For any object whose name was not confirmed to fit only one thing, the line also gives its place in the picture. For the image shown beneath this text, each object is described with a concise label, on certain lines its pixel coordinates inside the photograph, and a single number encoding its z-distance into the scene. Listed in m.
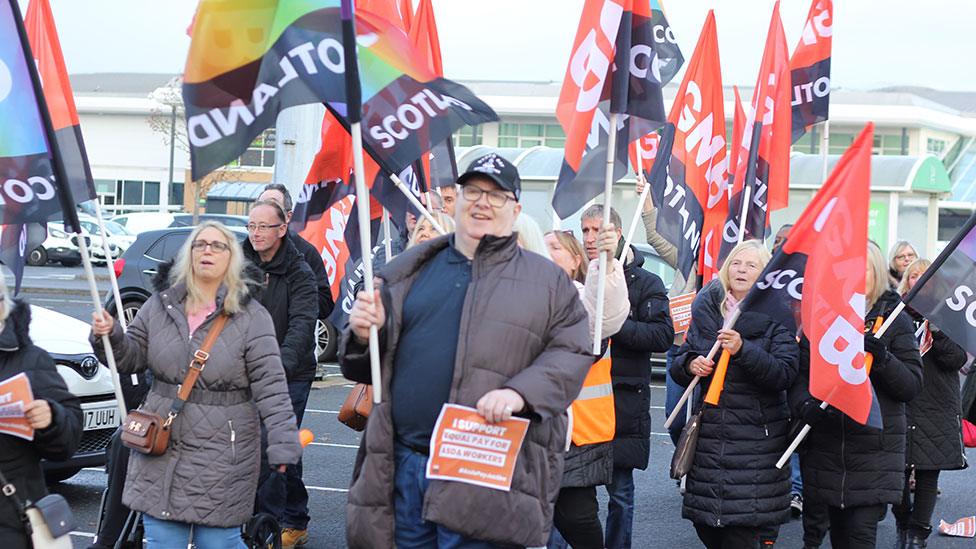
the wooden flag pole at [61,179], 5.15
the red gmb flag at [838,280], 5.96
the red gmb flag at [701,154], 9.56
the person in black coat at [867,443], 6.37
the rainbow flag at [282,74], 4.61
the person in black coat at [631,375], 7.00
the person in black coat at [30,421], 4.52
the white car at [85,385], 7.96
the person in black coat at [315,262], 7.64
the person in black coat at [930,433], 7.83
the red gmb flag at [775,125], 9.22
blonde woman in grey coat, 5.39
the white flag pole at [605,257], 5.75
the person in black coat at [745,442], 6.05
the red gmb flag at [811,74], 9.88
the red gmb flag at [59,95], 6.23
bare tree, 60.50
